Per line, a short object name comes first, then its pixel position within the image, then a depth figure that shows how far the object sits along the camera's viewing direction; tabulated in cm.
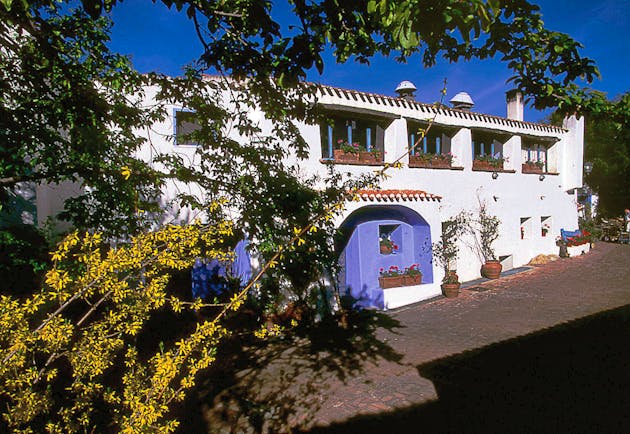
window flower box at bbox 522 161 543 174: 1570
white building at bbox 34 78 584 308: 1031
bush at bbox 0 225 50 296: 507
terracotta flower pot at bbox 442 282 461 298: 1109
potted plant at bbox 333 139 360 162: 1018
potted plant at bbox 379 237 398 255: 1159
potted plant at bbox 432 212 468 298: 1120
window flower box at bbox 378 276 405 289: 1080
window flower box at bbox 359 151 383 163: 1055
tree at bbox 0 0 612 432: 212
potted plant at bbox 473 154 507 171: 1381
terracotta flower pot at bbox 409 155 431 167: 1180
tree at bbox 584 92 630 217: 2494
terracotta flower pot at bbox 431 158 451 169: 1242
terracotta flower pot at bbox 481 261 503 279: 1339
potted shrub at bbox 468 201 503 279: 1345
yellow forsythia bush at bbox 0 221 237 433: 197
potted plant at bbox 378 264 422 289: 1082
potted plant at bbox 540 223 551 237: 1705
